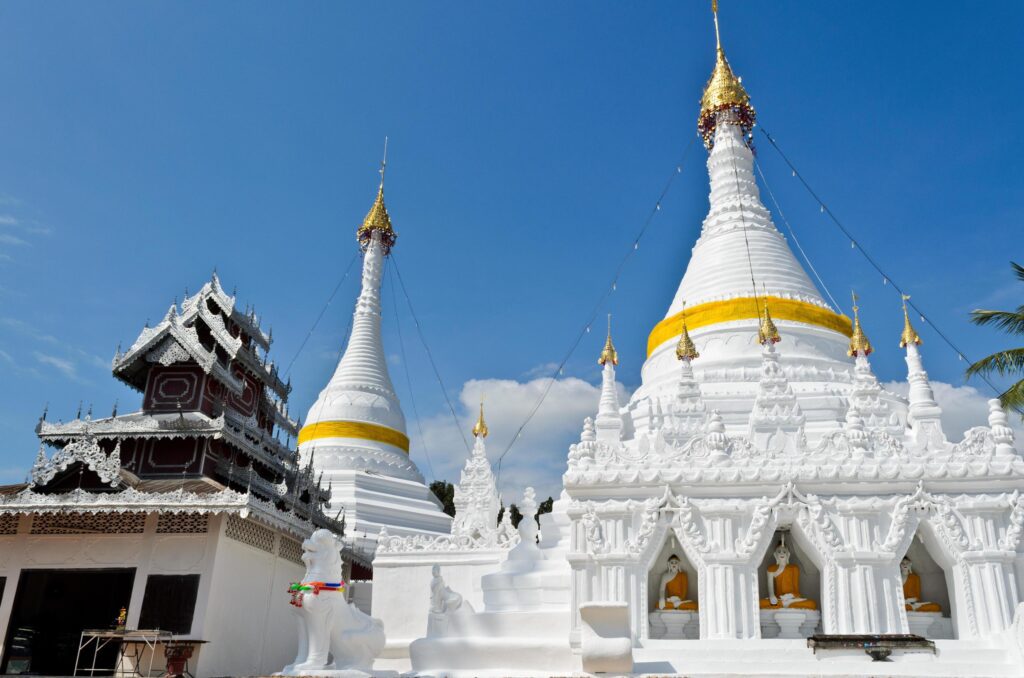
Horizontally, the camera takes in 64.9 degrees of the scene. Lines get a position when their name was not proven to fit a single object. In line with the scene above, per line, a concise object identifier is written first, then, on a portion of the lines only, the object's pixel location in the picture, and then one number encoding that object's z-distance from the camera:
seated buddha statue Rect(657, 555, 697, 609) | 13.59
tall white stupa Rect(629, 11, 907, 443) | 19.91
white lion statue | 10.98
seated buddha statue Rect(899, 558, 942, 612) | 12.95
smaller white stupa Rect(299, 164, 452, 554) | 26.22
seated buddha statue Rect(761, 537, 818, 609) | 13.18
